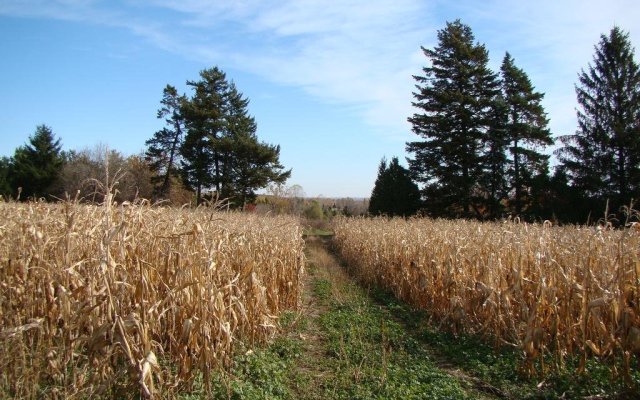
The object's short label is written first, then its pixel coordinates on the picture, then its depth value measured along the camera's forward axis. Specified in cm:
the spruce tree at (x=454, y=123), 2872
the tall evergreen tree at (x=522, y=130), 2761
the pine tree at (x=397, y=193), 3011
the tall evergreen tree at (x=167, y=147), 3350
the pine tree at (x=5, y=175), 3144
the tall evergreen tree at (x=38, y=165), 3278
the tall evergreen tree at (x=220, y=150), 3203
